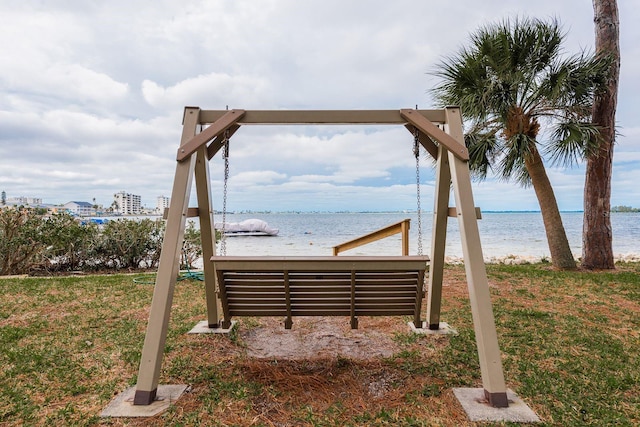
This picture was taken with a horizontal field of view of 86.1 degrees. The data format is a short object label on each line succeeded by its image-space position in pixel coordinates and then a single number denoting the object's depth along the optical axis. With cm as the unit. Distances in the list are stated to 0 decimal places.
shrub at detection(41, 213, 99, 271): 851
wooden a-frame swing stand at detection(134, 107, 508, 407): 238
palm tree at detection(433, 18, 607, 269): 714
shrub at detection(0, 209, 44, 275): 810
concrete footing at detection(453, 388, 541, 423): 216
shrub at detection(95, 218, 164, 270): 902
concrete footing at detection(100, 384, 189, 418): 222
